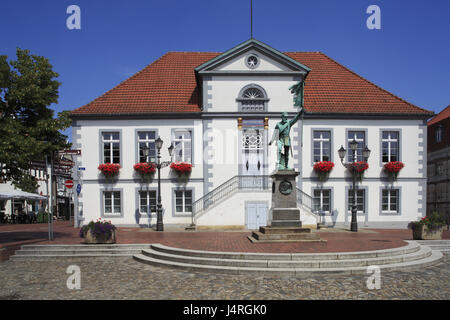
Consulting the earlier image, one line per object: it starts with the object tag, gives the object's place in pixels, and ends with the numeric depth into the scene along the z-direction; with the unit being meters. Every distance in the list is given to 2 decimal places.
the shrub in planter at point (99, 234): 12.26
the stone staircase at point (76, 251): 11.55
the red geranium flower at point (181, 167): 18.92
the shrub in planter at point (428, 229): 13.72
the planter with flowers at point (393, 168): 19.47
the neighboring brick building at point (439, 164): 27.66
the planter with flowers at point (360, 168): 19.36
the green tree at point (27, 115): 11.80
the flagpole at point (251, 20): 19.06
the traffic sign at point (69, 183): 19.98
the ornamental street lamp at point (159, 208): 16.73
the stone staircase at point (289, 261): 8.82
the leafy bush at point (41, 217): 29.08
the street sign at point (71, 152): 14.84
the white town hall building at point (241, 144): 19.22
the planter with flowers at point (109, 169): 18.88
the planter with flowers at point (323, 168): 19.19
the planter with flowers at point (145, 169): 18.95
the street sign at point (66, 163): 19.47
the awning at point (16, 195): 23.71
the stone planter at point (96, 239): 12.27
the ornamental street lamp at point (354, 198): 16.97
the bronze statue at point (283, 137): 12.83
